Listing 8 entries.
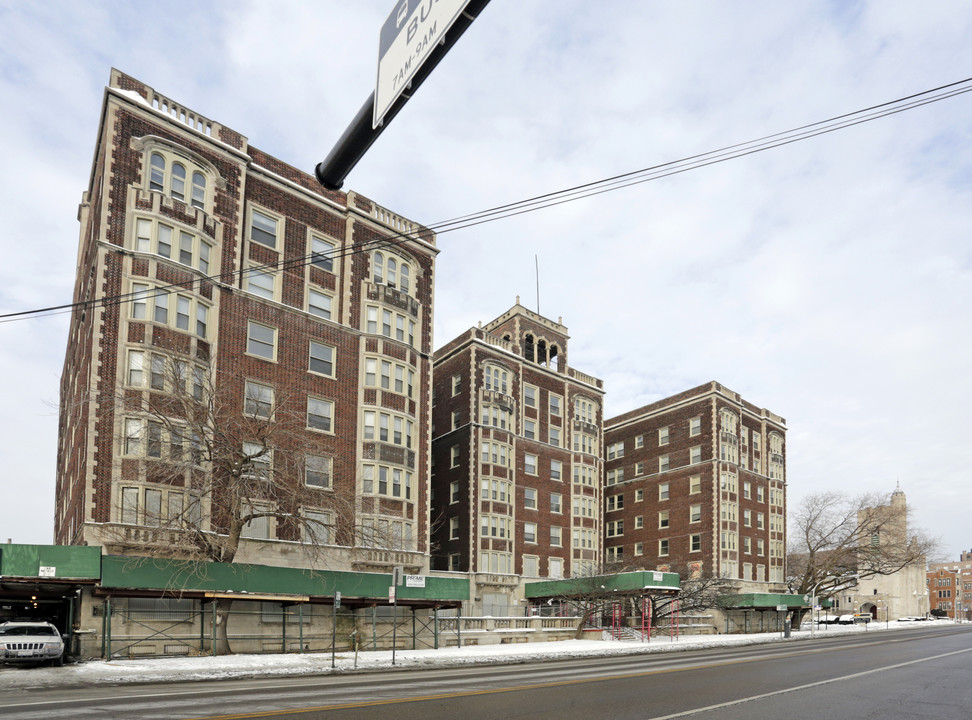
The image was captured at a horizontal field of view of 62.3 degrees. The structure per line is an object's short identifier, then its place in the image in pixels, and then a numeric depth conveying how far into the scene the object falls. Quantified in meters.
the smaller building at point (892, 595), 128.00
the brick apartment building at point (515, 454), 57.97
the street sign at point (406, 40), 4.54
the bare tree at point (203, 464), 29.89
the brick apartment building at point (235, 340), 32.38
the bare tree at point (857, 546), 74.88
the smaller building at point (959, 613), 182.88
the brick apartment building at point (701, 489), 72.81
